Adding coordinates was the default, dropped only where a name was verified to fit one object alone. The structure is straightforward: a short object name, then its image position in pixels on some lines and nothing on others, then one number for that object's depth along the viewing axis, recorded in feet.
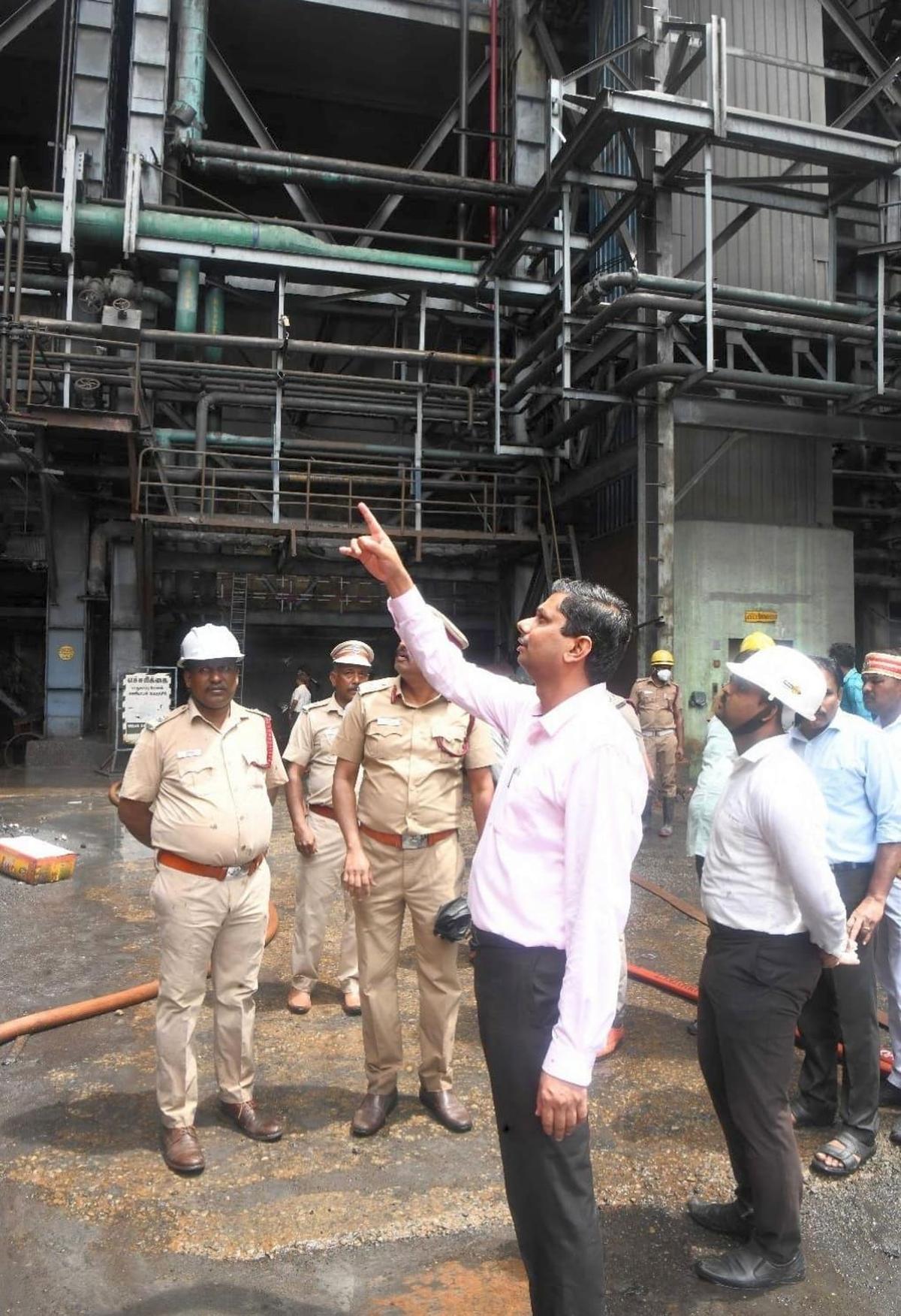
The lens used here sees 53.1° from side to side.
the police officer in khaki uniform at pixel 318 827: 16.24
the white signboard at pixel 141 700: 44.83
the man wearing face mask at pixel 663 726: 33.96
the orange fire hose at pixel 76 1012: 14.60
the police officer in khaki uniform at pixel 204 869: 11.30
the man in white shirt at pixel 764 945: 8.99
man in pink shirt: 6.72
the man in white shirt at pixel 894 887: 12.91
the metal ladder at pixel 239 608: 52.60
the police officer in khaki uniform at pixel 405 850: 12.29
